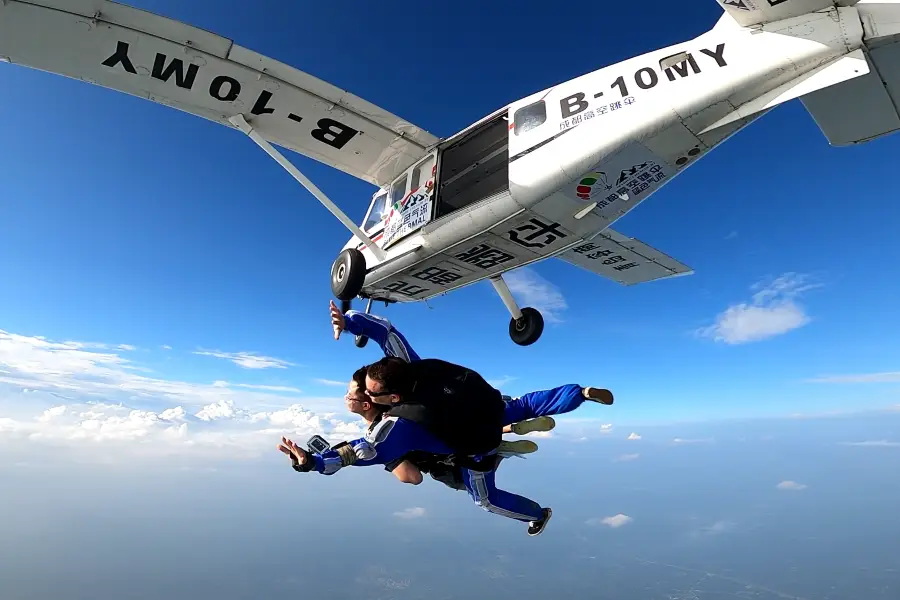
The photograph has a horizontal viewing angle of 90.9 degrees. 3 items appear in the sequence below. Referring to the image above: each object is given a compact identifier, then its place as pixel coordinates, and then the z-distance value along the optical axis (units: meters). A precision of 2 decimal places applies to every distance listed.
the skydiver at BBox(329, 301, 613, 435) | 2.48
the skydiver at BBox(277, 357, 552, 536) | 2.04
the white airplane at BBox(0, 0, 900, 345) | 4.37
